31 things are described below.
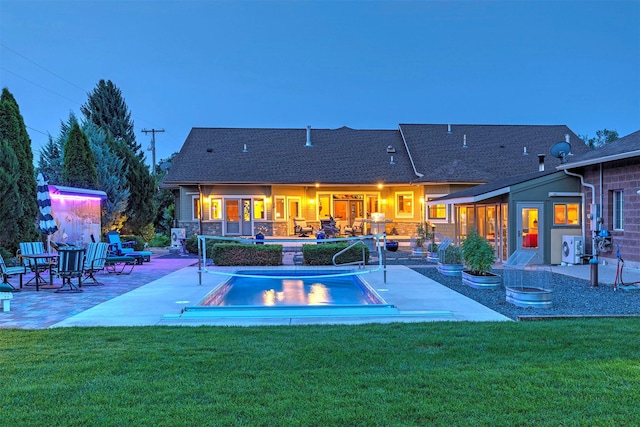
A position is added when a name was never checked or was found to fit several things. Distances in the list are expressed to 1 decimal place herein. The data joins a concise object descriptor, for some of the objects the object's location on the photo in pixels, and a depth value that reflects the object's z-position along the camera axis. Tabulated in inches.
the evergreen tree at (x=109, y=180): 778.2
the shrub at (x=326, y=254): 543.2
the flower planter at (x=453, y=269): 454.3
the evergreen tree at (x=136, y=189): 877.2
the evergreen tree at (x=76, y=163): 693.3
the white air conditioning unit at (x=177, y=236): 770.1
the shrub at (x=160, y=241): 978.7
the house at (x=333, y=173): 867.4
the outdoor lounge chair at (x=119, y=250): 569.3
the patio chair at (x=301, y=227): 863.1
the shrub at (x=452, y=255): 467.4
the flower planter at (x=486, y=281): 365.8
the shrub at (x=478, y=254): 382.4
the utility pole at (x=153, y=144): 1606.8
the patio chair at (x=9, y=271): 363.9
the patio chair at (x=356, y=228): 876.2
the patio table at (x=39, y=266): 375.6
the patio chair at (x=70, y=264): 368.2
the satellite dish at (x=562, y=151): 613.6
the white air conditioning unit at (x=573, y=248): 530.6
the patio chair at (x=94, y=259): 403.9
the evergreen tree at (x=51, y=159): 792.3
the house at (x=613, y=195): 469.7
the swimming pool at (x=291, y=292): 355.3
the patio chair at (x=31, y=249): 421.1
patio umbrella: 464.8
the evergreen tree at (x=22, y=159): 540.4
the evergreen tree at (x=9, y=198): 487.8
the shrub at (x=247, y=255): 544.4
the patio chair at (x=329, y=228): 818.2
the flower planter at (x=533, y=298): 288.0
